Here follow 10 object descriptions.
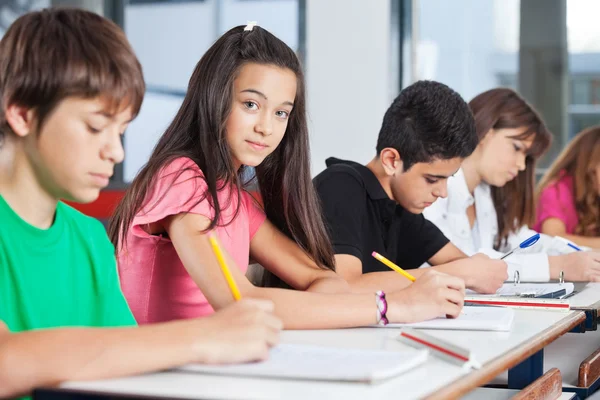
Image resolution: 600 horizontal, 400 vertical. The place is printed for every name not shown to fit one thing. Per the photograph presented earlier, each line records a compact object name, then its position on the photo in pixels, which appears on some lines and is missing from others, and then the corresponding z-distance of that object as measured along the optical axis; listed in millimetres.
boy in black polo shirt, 2528
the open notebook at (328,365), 1667
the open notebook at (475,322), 2030
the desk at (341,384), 1618
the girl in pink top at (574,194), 3761
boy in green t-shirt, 1697
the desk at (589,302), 2340
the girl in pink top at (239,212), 2054
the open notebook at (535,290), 2470
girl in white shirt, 3175
